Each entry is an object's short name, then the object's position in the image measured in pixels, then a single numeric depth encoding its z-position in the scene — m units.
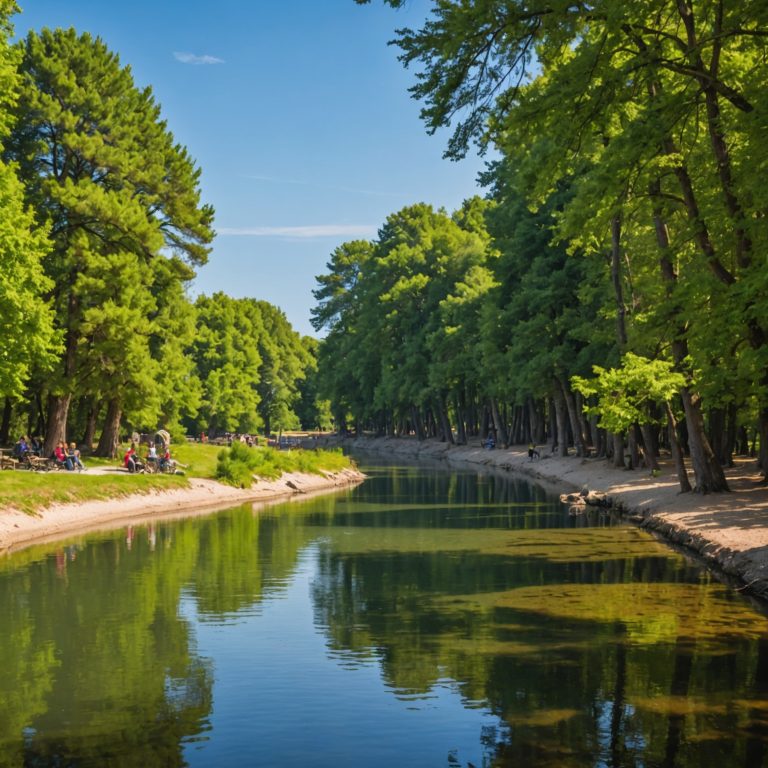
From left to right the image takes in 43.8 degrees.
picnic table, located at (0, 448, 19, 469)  37.09
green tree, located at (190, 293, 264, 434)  95.25
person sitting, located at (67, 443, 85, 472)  38.72
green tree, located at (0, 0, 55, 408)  30.02
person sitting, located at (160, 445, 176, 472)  43.72
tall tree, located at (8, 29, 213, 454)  42.59
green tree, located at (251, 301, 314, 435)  123.00
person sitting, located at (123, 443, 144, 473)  41.31
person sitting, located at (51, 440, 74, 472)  38.31
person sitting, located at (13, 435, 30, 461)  39.28
